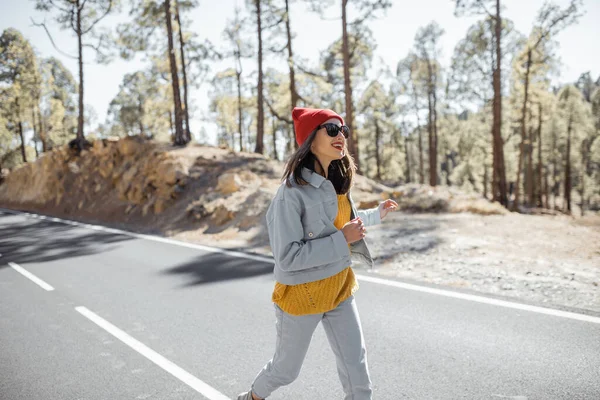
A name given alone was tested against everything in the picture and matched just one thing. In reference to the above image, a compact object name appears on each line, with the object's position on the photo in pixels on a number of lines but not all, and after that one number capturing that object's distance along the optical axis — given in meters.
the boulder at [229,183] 14.30
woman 2.19
